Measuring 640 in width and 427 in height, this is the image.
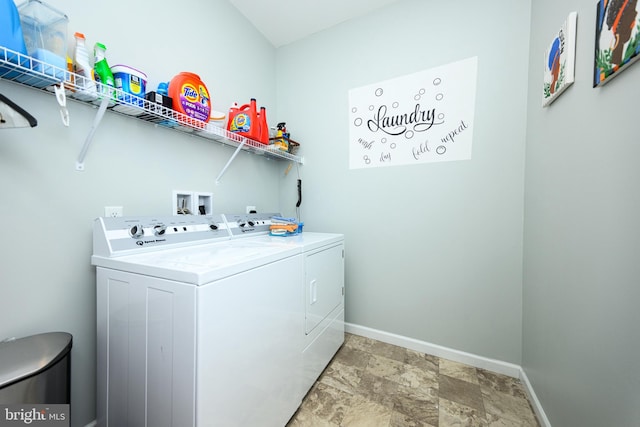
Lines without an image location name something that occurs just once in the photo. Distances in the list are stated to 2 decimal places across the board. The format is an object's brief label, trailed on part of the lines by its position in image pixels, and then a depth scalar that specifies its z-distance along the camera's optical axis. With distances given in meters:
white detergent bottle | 1.00
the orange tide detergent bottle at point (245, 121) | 1.73
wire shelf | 0.83
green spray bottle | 1.09
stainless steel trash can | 0.71
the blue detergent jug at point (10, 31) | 0.77
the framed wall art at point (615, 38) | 0.72
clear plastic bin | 0.88
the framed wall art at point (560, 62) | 1.06
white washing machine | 0.82
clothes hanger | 0.75
